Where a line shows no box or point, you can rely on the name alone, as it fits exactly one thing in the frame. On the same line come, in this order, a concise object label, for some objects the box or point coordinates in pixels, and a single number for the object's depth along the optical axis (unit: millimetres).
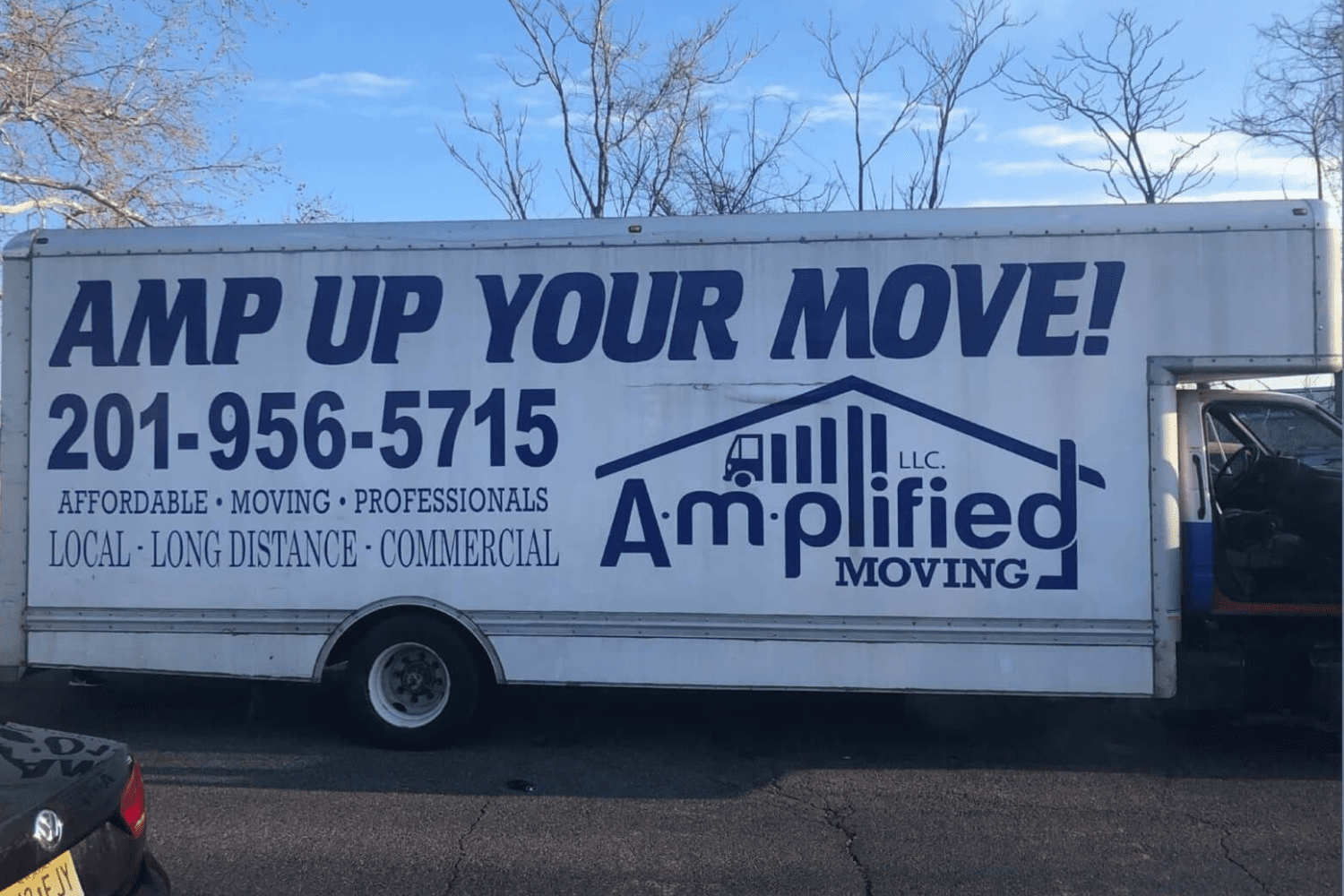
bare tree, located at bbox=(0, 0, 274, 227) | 12969
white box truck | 6156
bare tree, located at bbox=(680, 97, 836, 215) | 18062
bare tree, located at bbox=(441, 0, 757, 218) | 17781
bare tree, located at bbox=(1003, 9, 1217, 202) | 17844
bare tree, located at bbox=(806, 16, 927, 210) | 17875
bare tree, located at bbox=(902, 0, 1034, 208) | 17750
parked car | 3156
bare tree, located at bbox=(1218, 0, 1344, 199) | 14414
